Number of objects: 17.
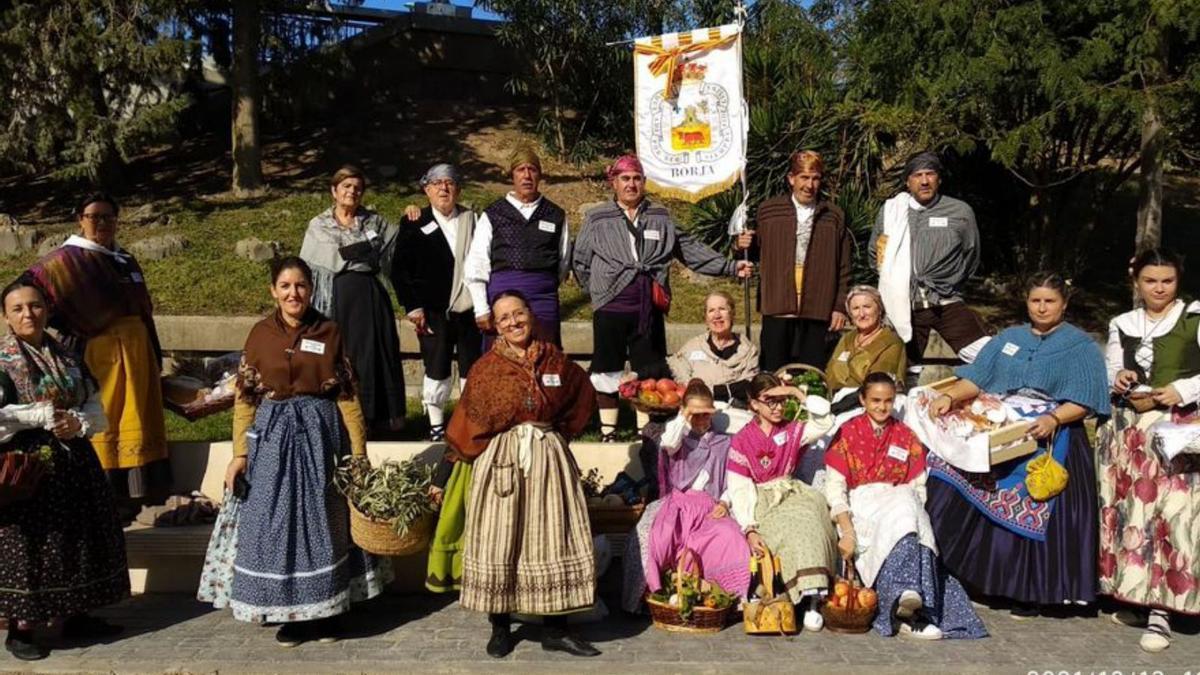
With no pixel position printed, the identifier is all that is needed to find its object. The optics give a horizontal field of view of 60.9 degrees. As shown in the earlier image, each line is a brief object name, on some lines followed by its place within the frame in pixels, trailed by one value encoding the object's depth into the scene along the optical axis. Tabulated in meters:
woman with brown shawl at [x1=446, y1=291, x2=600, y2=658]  4.06
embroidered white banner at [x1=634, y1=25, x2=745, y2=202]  6.31
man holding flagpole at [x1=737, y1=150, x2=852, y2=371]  5.78
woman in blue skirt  4.19
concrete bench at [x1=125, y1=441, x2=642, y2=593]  4.93
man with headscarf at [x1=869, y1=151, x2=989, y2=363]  5.74
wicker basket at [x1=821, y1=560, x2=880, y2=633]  4.38
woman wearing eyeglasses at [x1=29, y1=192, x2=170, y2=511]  4.93
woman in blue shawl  4.61
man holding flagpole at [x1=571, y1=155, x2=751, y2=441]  5.70
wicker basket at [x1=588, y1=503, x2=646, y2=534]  4.95
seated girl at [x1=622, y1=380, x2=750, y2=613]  4.55
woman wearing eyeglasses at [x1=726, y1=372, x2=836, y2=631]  4.46
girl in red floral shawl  4.41
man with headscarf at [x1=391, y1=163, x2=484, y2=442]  5.88
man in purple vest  5.63
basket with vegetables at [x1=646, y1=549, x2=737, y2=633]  4.41
